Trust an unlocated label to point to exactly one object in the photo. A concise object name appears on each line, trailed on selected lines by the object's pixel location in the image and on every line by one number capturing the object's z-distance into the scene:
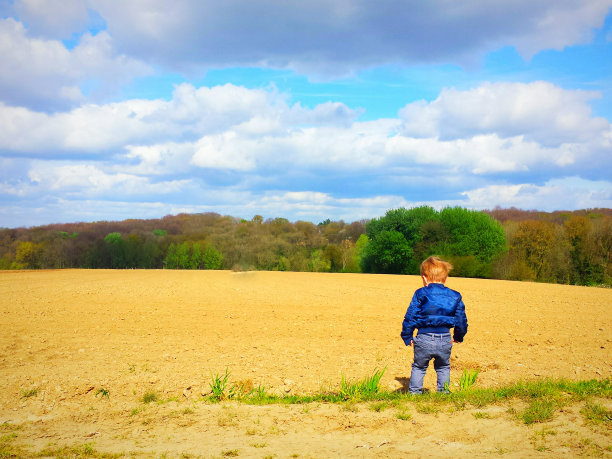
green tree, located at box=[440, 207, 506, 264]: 44.47
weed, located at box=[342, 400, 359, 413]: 5.84
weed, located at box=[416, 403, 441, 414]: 5.55
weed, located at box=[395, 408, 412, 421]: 5.40
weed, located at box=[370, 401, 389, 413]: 5.77
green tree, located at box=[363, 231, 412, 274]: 46.88
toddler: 5.88
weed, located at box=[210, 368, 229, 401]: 6.75
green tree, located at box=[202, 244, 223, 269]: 50.06
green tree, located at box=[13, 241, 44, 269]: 45.97
